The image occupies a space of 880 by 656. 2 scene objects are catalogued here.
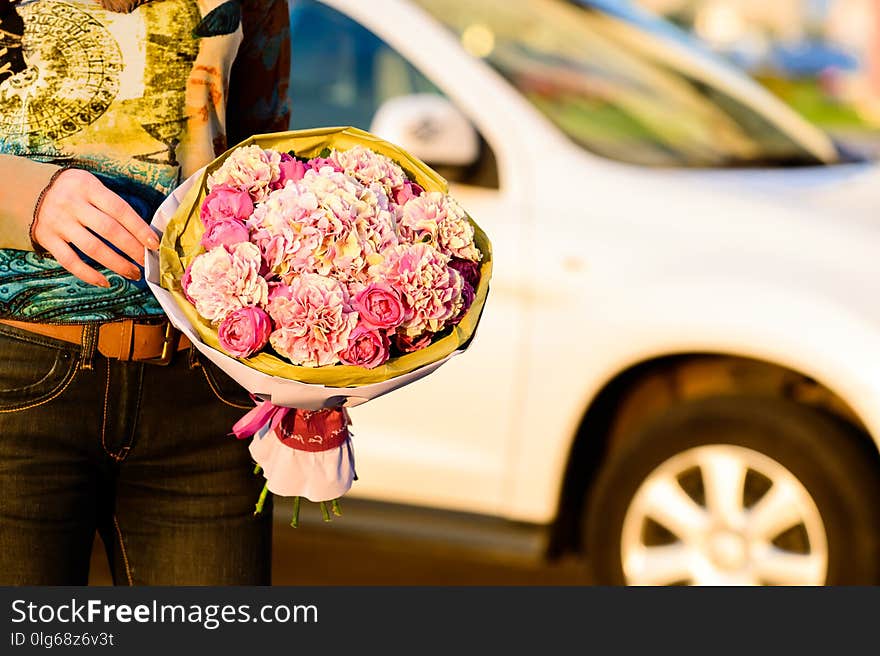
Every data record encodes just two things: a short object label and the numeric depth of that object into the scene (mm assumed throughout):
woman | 4773
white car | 6101
